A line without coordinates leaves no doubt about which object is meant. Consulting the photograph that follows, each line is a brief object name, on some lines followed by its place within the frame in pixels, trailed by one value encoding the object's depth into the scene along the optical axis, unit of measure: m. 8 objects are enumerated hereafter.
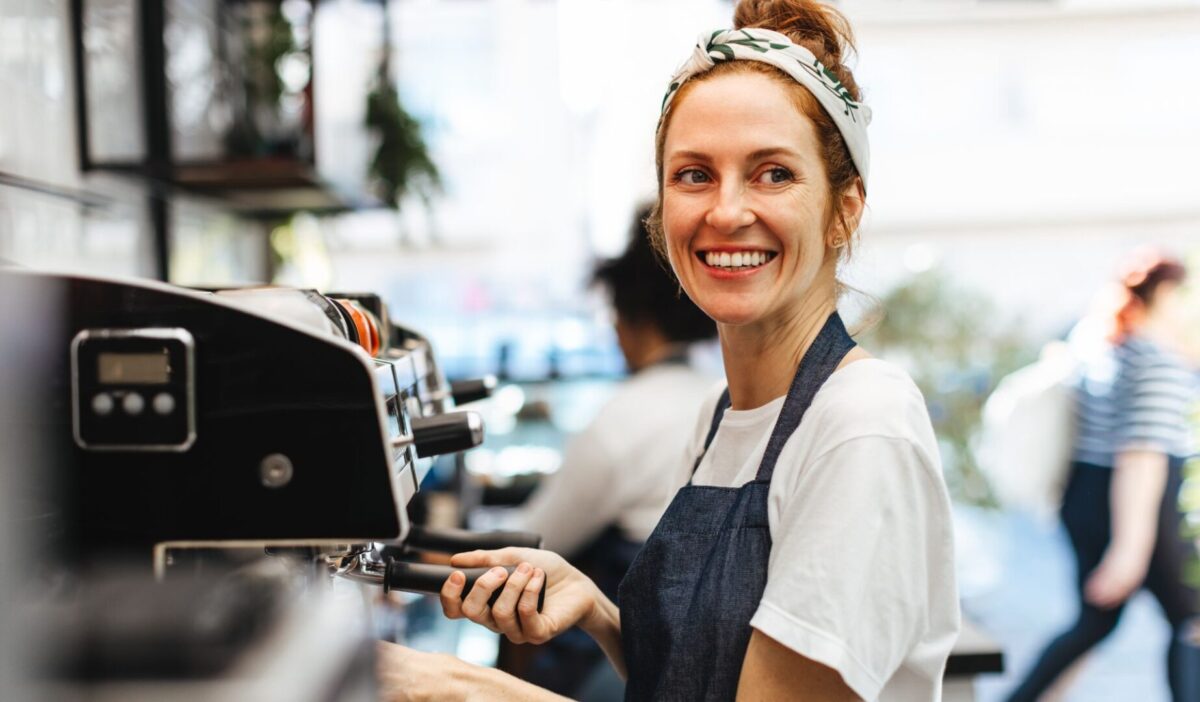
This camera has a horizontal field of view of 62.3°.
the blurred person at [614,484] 2.03
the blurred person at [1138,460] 2.93
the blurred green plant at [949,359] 3.85
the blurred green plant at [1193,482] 2.80
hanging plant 3.00
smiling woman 0.89
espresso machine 0.66
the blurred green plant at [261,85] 2.54
